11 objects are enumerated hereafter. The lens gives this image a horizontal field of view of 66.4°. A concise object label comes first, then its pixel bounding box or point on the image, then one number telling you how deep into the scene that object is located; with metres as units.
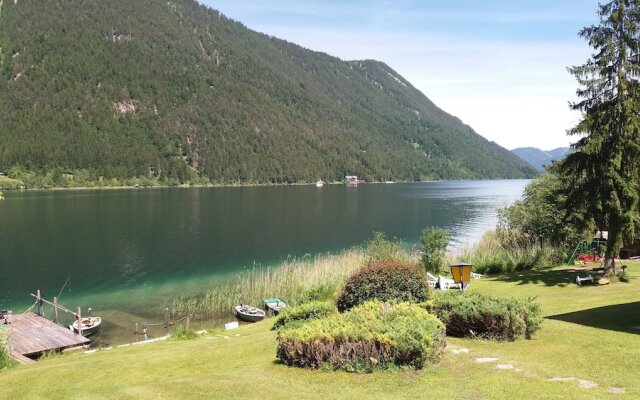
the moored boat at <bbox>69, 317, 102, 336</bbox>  30.38
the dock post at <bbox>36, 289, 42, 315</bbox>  33.12
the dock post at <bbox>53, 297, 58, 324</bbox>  32.66
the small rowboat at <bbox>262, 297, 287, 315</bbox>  34.84
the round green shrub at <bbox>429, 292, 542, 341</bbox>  14.98
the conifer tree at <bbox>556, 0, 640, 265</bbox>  26.30
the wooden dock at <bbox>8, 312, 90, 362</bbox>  25.91
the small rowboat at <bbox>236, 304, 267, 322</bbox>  33.50
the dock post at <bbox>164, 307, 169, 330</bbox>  32.09
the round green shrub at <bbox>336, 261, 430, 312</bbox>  19.80
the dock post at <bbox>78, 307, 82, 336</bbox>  29.21
